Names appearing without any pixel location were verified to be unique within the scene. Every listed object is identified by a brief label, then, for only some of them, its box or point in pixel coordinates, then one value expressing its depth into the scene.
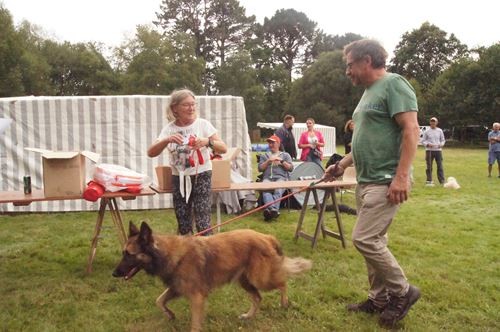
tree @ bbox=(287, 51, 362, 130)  44.22
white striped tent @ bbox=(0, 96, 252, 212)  8.38
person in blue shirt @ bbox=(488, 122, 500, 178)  14.18
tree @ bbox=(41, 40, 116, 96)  41.56
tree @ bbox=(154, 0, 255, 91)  49.97
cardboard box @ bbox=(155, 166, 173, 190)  4.85
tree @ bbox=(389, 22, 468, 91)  50.47
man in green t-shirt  3.01
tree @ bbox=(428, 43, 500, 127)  35.97
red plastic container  4.34
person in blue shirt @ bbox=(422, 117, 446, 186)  12.64
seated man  8.38
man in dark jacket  10.30
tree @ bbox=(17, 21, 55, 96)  34.78
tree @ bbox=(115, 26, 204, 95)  36.66
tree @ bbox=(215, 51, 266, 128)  44.94
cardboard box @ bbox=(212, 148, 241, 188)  5.20
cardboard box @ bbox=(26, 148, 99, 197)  4.37
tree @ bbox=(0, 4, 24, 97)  30.95
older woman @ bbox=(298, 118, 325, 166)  10.36
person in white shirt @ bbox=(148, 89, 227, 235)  3.90
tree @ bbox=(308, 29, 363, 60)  60.19
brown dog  3.18
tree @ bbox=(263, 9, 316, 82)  59.59
